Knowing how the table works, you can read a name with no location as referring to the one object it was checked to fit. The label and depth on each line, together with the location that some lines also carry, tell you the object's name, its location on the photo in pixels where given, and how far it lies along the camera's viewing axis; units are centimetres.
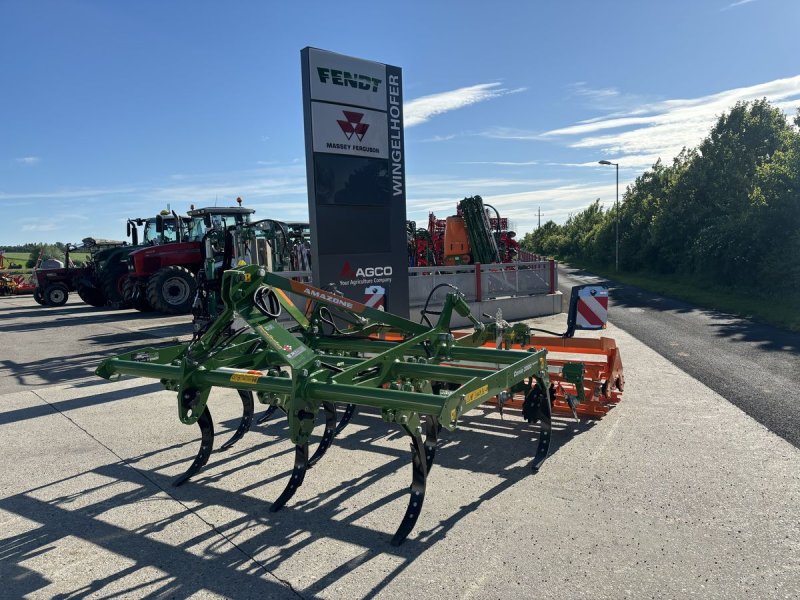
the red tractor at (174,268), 1587
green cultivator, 389
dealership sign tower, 892
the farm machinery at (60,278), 2273
